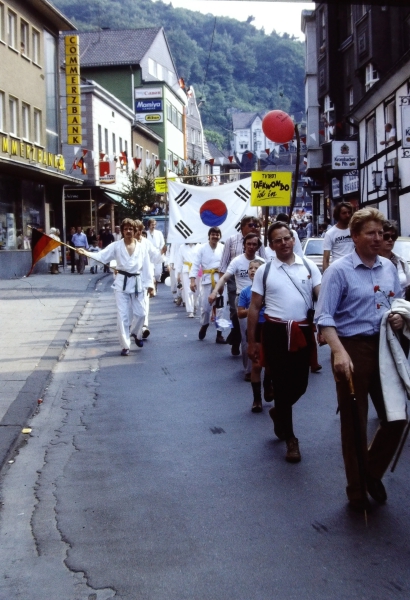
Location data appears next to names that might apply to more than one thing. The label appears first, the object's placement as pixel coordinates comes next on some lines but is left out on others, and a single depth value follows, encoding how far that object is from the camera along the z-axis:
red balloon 15.14
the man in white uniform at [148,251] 12.95
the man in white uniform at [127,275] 12.66
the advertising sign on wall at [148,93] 70.00
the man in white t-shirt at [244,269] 9.80
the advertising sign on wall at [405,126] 19.45
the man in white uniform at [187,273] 18.11
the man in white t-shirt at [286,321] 6.81
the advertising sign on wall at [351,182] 36.62
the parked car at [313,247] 24.70
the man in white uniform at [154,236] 22.92
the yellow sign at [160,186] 27.65
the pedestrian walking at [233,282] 11.32
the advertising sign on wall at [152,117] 72.94
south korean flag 17.45
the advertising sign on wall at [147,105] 71.31
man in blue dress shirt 5.34
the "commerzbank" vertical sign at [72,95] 37.25
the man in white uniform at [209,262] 14.33
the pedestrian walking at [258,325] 8.18
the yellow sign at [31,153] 31.13
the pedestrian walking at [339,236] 10.98
